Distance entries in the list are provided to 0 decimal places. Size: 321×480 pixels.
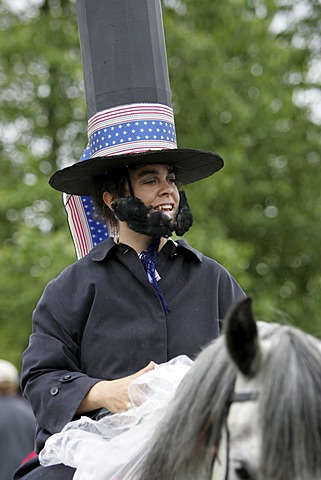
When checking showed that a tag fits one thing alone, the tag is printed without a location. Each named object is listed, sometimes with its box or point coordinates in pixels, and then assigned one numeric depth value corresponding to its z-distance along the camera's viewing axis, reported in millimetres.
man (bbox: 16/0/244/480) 8047
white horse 4969
